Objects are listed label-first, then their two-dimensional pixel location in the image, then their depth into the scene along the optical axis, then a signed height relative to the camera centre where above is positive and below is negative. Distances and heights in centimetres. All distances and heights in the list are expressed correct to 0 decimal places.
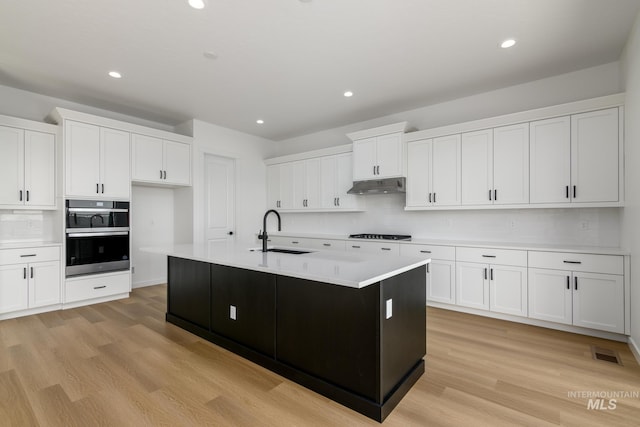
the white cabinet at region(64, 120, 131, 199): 388 +71
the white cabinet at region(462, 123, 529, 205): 348 +57
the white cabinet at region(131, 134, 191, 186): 449 +83
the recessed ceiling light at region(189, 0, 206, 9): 226 +161
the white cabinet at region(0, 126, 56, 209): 359 +56
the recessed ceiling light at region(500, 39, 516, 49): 277 +160
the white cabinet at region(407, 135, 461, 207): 396 +57
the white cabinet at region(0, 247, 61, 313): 345 -78
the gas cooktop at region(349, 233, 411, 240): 438 -36
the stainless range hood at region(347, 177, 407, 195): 430 +40
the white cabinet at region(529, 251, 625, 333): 281 -78
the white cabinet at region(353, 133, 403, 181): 436 +85
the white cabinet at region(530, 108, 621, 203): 299 +57
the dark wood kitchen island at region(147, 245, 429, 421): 183 -78
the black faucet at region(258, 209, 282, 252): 296 -28
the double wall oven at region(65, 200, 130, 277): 389 -32
